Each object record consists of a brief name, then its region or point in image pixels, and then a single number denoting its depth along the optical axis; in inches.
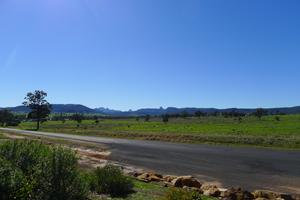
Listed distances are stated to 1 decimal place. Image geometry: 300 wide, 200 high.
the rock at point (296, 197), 385.7
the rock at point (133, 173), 468.9
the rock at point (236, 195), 334.2
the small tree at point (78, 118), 2793.6
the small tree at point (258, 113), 2603.6
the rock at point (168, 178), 446.1
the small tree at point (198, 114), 3436.1
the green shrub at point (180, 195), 231.2
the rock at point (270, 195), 362.5
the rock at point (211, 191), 350.4
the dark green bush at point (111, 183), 281.5
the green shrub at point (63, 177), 220.0
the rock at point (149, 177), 425.5
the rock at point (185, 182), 398.6
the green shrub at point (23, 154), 260.5
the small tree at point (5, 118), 2924.7
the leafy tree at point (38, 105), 2116.6
